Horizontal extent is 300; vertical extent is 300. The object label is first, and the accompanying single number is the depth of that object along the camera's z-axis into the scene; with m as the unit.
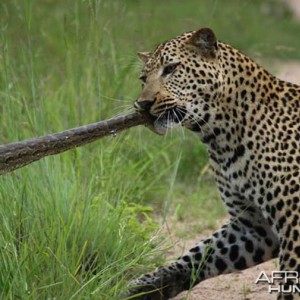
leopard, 12.50
